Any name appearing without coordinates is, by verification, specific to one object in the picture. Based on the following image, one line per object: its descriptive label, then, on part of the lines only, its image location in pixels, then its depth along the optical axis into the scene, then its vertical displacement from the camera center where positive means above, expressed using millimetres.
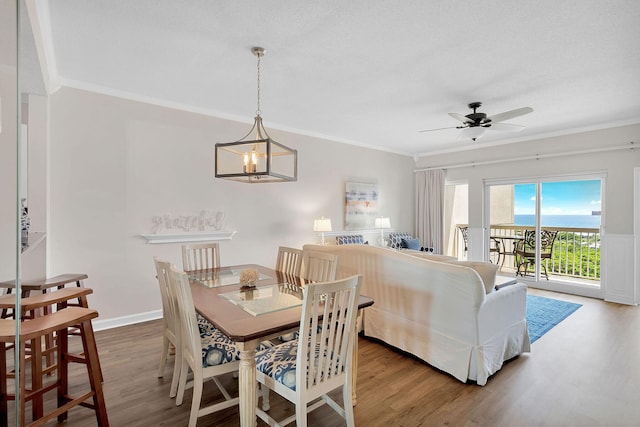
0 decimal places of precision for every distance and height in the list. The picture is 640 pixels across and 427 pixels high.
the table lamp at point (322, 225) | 4961 -210
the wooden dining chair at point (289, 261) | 2980 -490
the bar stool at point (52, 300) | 1852 -556
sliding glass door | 5057 -302
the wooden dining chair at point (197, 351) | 1689 -846
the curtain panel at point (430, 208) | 6652 +96
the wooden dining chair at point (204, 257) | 3037 -470
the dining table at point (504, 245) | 5845 -614
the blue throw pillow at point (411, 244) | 6301 -647
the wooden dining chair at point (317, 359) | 1528 -828
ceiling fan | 3467 +1064
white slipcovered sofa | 2400 -852
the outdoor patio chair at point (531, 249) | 5453 -658
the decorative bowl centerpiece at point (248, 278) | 2338 -501
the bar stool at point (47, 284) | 2291 -568
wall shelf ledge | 3656 -317
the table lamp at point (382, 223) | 6050 -212
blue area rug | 3525 -1313
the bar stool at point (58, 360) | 1411 -843
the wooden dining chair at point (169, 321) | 2008 -786
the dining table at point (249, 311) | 1563 -582
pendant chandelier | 2120 +393
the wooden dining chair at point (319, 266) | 2471 -459
